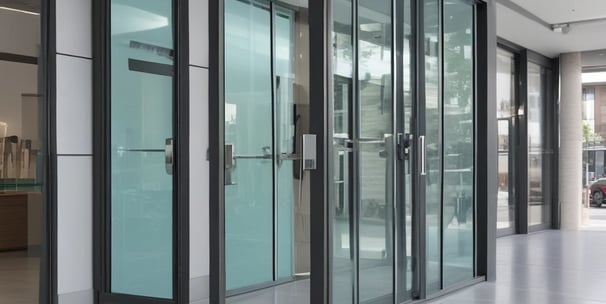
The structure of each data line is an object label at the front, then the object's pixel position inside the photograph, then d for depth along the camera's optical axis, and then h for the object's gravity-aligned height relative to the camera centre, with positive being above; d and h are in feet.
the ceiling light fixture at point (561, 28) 29.43 +5.75
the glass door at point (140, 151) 15.46 -0.02
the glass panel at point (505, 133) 34.12 +0.89
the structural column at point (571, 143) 37.24 +0.34
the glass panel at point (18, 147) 24.64 +0.19
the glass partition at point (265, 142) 17.58 +0.25
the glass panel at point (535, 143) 35.96 +0.35
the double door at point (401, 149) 13.89 +0.01
